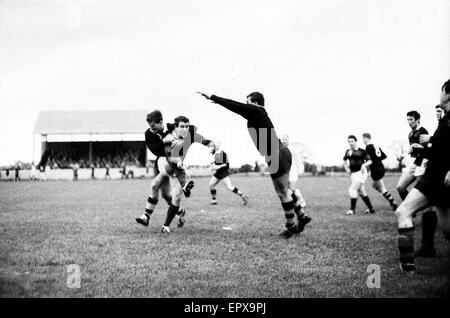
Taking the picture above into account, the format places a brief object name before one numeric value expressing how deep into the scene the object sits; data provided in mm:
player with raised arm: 6246
